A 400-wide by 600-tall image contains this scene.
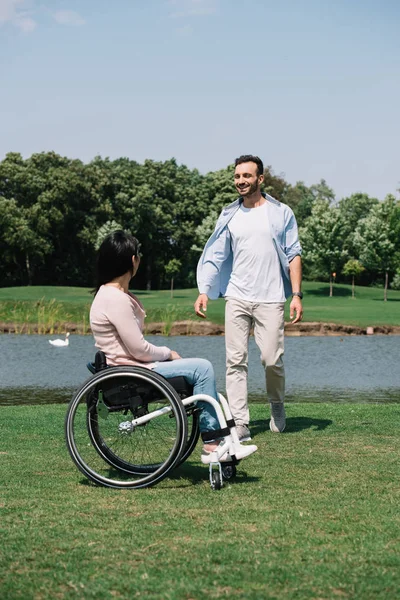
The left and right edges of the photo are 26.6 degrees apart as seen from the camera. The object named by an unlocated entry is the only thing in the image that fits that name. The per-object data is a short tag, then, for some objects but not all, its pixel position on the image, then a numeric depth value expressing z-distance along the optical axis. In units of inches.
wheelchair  188.4
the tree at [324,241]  2615.7
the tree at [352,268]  2596.0
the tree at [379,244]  2498.8
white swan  928.5
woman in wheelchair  194.5
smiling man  277.1
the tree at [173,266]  2330.2
